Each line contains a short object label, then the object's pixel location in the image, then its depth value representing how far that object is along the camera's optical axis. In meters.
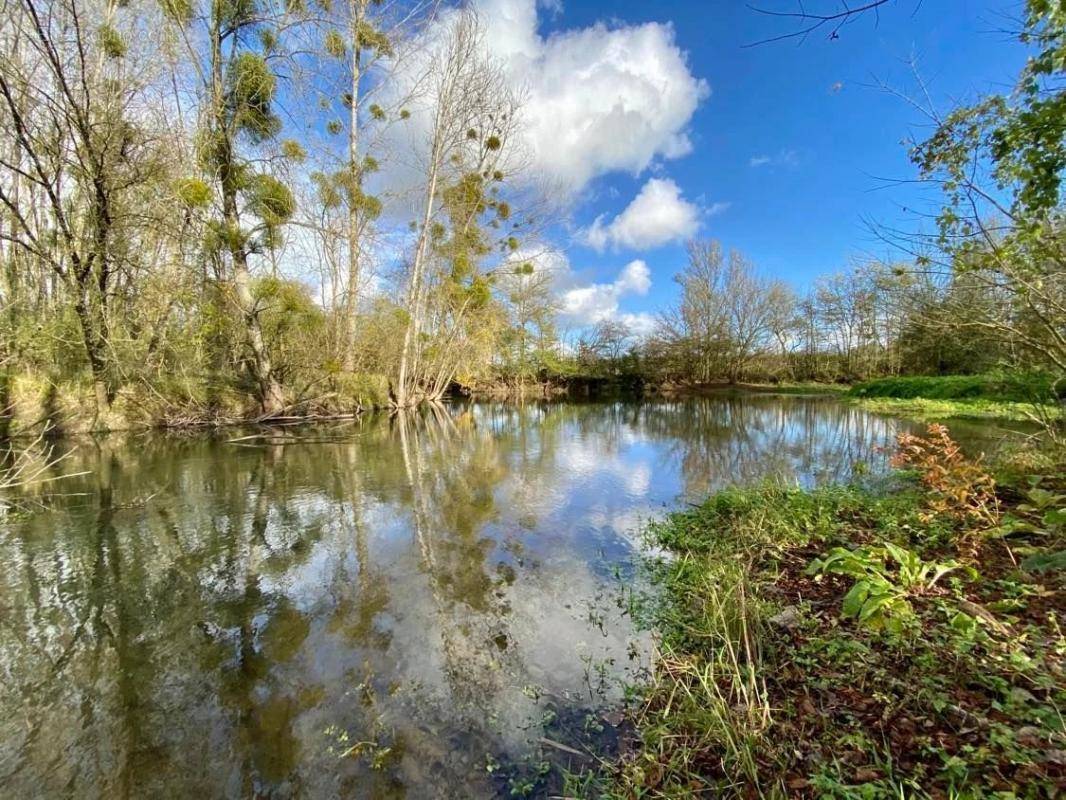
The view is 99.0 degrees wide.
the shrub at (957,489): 3.71
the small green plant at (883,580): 2.47
